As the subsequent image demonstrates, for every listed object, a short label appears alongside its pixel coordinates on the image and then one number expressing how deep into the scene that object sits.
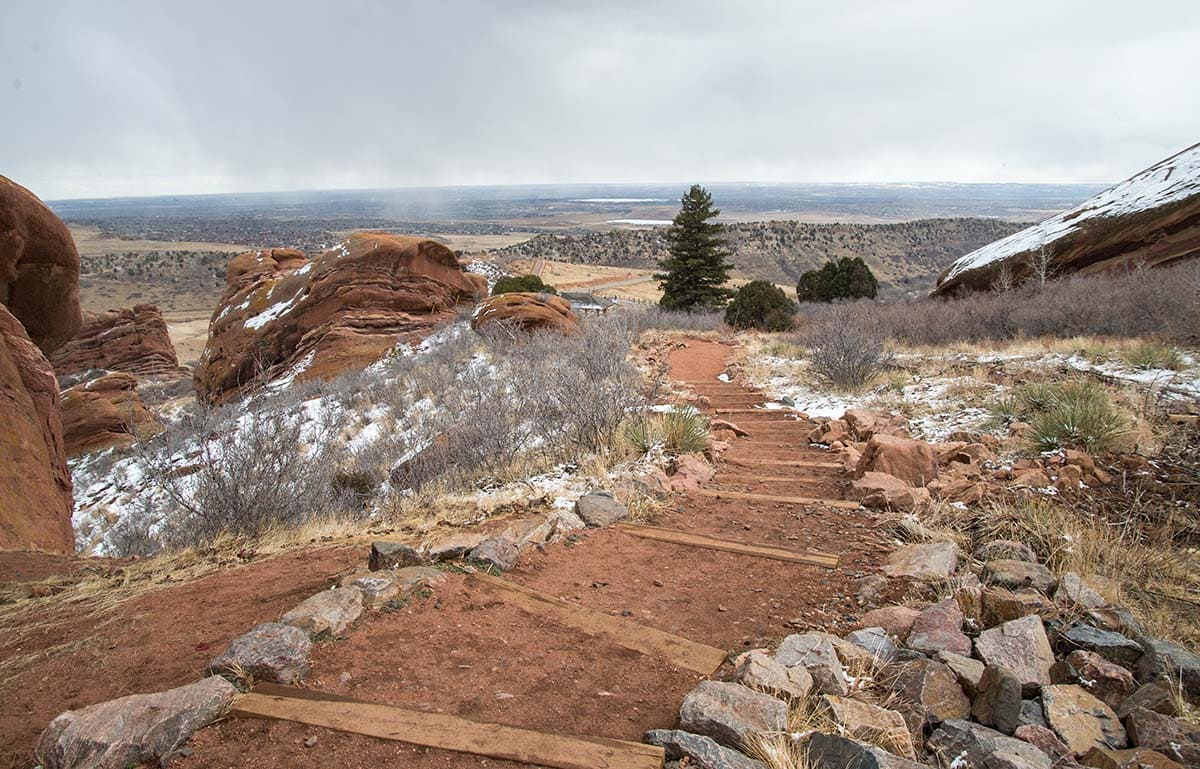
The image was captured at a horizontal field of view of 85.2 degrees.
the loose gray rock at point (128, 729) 2.17
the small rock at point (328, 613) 3.07
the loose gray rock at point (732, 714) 2.35
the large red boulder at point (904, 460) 5.41
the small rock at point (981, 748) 2.09
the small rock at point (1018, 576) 3.39
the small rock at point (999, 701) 2.40
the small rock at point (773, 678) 2.58
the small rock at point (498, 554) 4.06
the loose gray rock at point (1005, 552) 3.72
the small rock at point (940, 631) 2.91
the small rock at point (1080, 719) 2.29
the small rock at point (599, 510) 5.16
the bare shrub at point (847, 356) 9.93
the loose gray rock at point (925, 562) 3.71
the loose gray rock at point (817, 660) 2.66
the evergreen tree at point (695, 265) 32.69
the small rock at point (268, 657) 2.67
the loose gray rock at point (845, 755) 2.05
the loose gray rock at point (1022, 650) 2.66
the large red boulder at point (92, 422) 16.52
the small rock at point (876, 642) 2.91
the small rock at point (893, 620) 3.18
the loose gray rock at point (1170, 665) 2.50
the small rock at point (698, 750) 2.20
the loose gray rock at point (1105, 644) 2.71
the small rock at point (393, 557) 3.98
